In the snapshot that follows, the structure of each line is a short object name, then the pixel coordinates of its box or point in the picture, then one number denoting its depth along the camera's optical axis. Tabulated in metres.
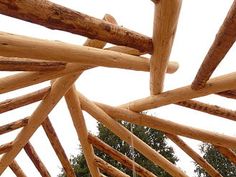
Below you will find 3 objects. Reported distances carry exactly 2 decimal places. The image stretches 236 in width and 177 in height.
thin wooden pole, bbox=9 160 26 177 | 7.18
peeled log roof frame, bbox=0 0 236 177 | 2.75
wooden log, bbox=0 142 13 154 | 5.90
